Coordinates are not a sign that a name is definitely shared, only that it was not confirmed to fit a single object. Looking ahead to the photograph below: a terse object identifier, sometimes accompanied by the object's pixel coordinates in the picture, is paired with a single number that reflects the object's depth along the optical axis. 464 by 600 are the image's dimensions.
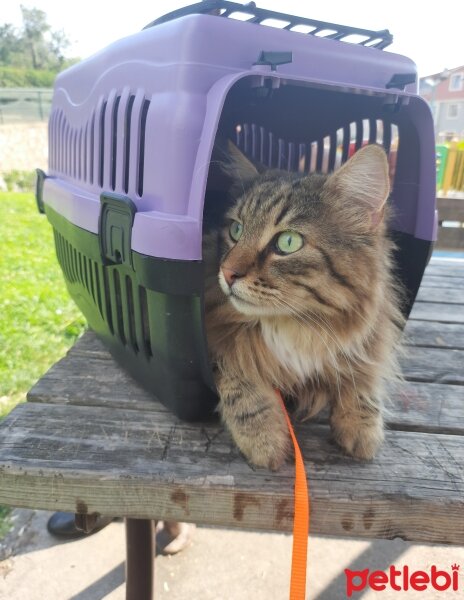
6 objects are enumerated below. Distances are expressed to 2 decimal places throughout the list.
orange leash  0.25
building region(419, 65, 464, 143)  15.72
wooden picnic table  0.27
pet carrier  0.27
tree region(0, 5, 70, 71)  23.89
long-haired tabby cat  0.30
